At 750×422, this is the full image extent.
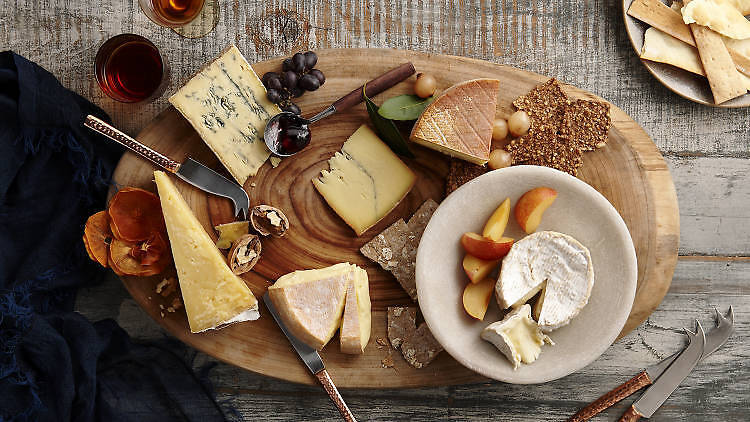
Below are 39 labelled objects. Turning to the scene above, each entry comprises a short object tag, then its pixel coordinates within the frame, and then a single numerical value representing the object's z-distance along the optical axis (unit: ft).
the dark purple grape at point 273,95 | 5.08
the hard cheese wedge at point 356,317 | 5.00
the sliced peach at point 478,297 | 4.93
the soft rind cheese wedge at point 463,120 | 4.91
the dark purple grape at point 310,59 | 5.10
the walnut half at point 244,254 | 5.10
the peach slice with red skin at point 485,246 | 4.79
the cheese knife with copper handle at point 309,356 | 5.24
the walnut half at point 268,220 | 5.14
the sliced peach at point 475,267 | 4.90
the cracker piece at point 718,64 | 5.36
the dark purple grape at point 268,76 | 5.13
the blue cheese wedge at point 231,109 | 5.02
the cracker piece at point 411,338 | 5.26
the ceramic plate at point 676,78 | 5.49
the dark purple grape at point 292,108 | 5.18
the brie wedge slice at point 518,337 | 4.72
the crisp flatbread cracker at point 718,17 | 5.28
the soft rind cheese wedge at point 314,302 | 4.94
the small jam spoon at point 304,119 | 5.15
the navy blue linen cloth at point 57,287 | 5.03
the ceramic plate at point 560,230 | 4.82
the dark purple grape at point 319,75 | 5.12
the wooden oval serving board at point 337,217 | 5.30
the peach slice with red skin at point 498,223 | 4.82
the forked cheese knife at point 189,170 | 5.12
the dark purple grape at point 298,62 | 5.08
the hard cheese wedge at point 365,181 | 5.28
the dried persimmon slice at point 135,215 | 4.98
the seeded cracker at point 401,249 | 5.26
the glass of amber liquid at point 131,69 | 5.06
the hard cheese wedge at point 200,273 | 4.93
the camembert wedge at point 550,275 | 4.75
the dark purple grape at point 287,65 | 5.17
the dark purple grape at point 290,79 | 5.08
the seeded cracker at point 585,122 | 5.20
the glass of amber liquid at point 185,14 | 5.12
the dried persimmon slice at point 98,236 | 5.00
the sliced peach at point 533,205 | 4.78
